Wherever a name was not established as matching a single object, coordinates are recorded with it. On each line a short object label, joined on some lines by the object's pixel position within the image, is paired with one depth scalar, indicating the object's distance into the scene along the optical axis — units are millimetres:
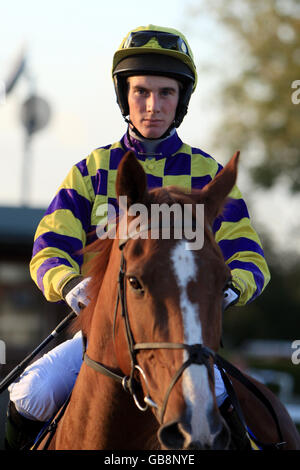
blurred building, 29156
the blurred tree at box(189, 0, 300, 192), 45844
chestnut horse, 4585
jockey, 6465
